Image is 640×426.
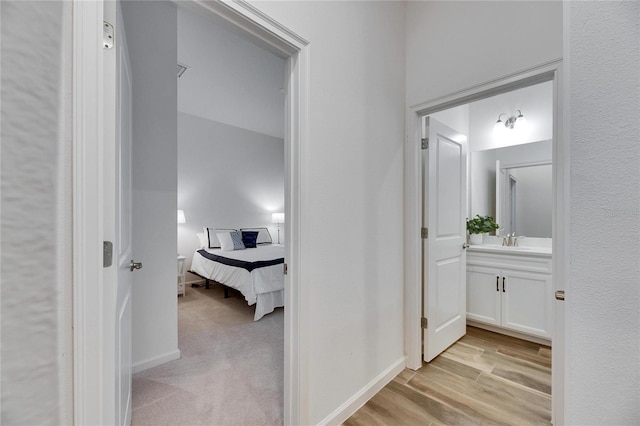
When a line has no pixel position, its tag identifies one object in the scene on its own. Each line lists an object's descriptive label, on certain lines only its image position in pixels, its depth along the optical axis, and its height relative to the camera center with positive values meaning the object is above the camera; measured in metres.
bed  3.23 -0.74
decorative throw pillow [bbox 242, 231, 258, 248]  4.92 -0.48
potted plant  3.05 -0.16
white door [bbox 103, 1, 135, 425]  0.72 +0.02
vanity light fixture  2.94 +0.95
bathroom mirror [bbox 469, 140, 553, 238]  2.87 +0.28
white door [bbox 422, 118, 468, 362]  2.16 -0.21
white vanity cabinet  2.45 -0.73
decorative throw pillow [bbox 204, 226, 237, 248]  4.83 -0.45
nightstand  4.02 -0.98
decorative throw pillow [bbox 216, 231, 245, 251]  4.66 -0.49
